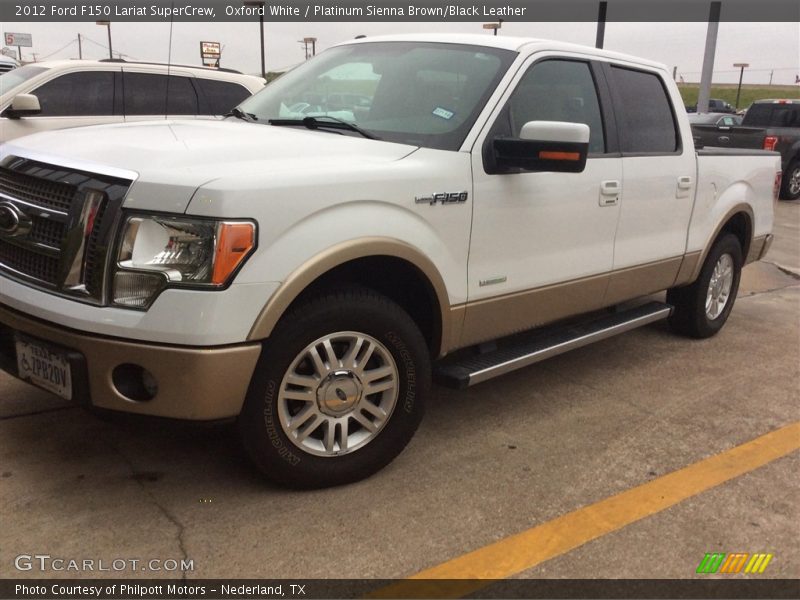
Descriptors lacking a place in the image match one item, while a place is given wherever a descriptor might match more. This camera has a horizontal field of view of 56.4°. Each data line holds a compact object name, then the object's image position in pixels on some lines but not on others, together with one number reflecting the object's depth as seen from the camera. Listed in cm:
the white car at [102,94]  695
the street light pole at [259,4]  621
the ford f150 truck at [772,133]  1306
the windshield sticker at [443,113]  347
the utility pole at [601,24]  1378
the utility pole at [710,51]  1872
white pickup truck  257
